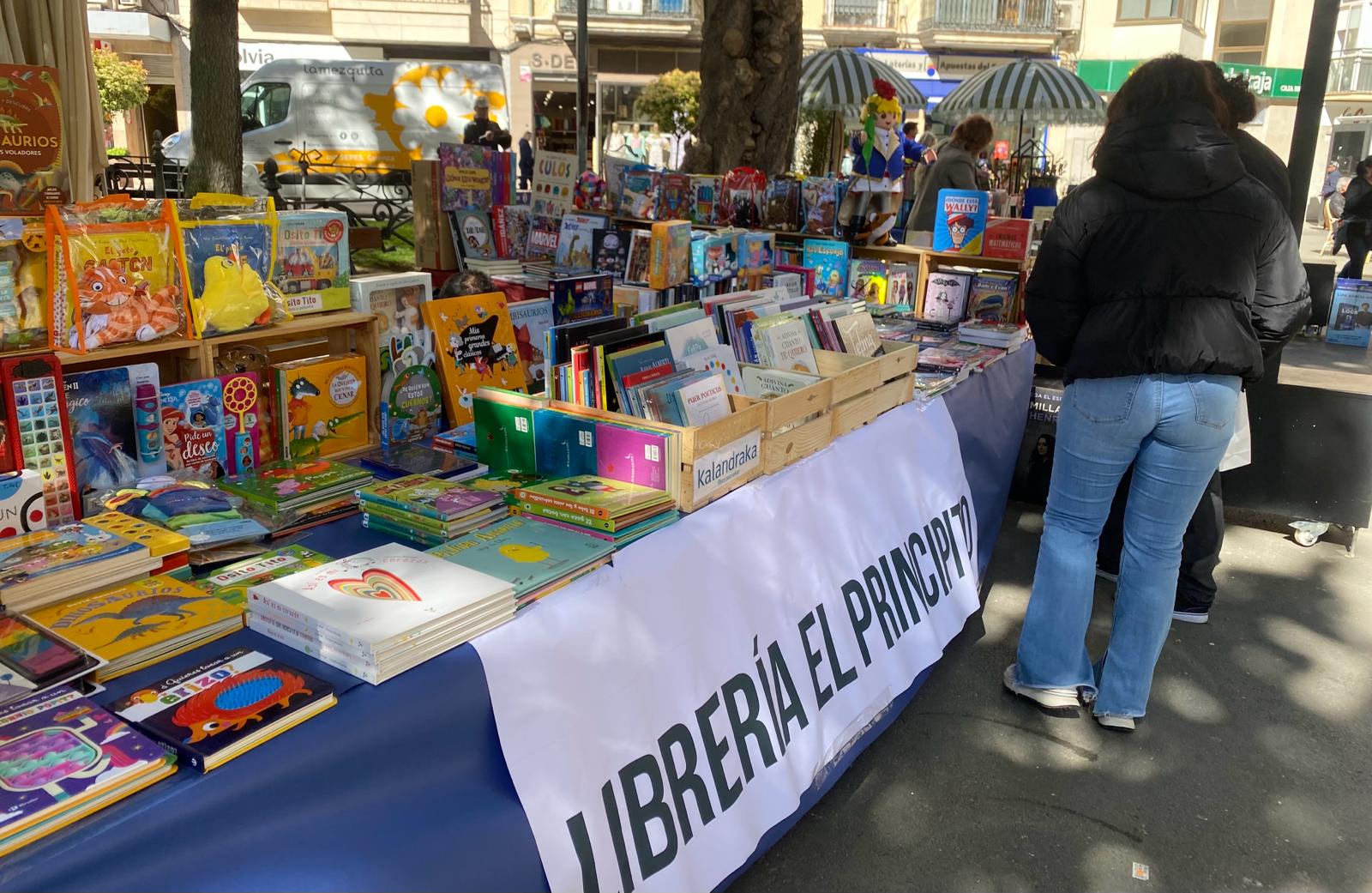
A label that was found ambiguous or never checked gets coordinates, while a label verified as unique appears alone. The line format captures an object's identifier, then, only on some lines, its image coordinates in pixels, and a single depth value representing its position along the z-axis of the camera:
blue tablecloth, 1.25
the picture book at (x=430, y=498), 2.16
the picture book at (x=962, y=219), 4.70
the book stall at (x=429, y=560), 1.44
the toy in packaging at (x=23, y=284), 2.07
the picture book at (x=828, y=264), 4.91
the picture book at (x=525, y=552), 1.87
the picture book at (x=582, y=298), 3.40
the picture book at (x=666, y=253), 4.04
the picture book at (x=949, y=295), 4.71
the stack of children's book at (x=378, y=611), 1.60
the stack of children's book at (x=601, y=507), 2.12
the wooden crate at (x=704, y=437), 2.25
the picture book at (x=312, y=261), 2.62
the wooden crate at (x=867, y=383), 2.92
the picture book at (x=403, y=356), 2.82
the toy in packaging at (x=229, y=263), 2.40
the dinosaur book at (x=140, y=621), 1.61
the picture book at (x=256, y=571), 1.86
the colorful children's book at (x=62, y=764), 1.23
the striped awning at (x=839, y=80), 10.62
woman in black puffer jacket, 2.61
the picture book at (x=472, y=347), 2.96
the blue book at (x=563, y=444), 2.40
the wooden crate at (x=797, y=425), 2.55
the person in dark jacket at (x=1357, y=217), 10.23
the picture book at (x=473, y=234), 4.85
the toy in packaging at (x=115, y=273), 2.13
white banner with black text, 1.75
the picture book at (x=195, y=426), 2.33
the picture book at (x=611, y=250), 4.38
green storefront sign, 24.22
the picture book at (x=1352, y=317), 9.15
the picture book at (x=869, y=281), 5.00
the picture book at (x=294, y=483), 2.25
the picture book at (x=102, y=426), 2.17
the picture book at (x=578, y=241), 4.47
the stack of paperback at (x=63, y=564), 1.69
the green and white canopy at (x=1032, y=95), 10.54
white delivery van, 15.02
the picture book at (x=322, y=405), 2.58
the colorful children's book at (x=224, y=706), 1.39
